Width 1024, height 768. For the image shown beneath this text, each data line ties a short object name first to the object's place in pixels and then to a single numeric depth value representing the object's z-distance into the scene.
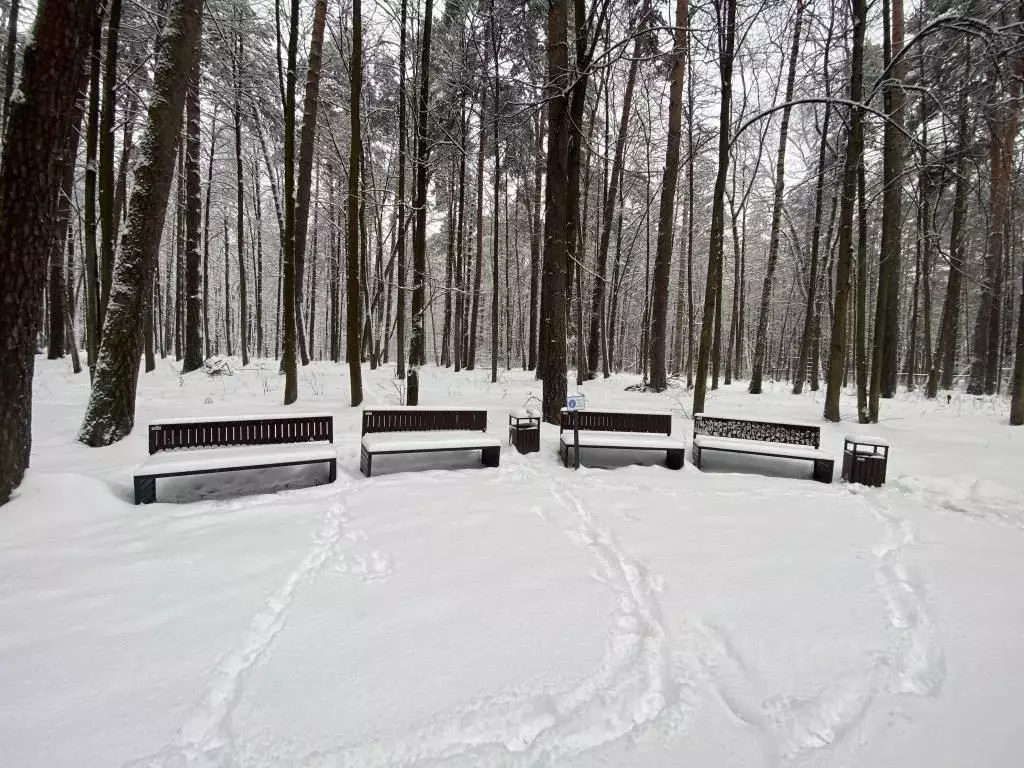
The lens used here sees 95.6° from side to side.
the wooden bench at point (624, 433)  6.55
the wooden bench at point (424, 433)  5.87
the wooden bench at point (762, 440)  6.29
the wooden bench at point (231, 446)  4.58
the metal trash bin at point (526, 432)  6.99
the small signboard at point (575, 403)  5.83
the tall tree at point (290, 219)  7.75
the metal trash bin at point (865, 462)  6.00
